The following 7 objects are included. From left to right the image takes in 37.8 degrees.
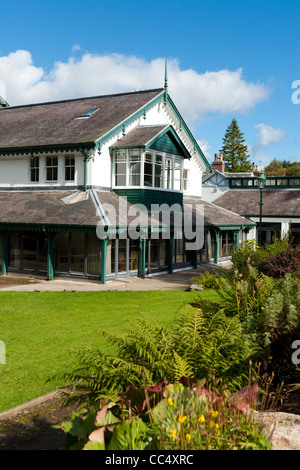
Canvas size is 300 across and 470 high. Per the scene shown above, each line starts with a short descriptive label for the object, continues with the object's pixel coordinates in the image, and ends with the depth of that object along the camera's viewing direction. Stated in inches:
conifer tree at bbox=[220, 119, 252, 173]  3405.5
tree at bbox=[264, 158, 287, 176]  3422.7
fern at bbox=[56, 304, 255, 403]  203.3
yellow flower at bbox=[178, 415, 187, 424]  144.3
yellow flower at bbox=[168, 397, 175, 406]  153.4
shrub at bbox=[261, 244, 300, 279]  493.0
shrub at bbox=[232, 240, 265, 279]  544.1
